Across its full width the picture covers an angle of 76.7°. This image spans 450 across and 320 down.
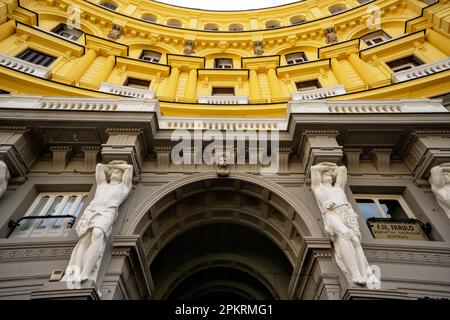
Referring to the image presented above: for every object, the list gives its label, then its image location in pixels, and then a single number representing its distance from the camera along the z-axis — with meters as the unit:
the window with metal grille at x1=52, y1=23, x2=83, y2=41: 19.55
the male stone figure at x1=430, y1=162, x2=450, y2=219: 7.79
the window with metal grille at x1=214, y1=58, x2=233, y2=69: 20.16
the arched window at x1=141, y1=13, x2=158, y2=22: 24.97
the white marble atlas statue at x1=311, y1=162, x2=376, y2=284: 6.30
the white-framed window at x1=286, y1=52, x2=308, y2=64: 20.23
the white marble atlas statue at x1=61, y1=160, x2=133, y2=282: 6.25
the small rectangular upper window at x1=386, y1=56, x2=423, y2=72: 16.45
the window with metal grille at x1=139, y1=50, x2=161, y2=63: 20.07
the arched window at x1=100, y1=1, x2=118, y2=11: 24.69
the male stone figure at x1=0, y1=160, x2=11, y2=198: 8.16
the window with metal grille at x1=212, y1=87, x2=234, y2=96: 17.22
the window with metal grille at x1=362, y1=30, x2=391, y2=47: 19.55
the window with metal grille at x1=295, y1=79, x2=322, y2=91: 17.19
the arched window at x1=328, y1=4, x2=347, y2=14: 25.17
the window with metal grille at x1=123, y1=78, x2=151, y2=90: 17.05
